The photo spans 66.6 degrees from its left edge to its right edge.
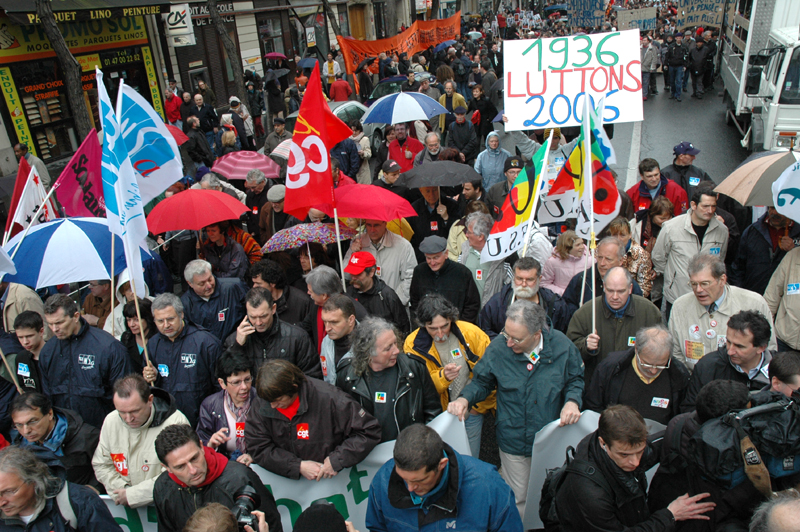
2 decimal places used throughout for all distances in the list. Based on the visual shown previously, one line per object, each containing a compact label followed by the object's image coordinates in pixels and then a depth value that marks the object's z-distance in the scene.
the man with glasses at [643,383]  3.57
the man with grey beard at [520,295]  4.29
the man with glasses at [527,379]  3.60
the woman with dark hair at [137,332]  4.71
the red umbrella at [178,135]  10.04
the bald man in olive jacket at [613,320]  4.04
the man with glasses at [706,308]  4.04
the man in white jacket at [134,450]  3.63
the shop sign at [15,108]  13.26
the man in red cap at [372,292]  4.85
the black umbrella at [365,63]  19.09
